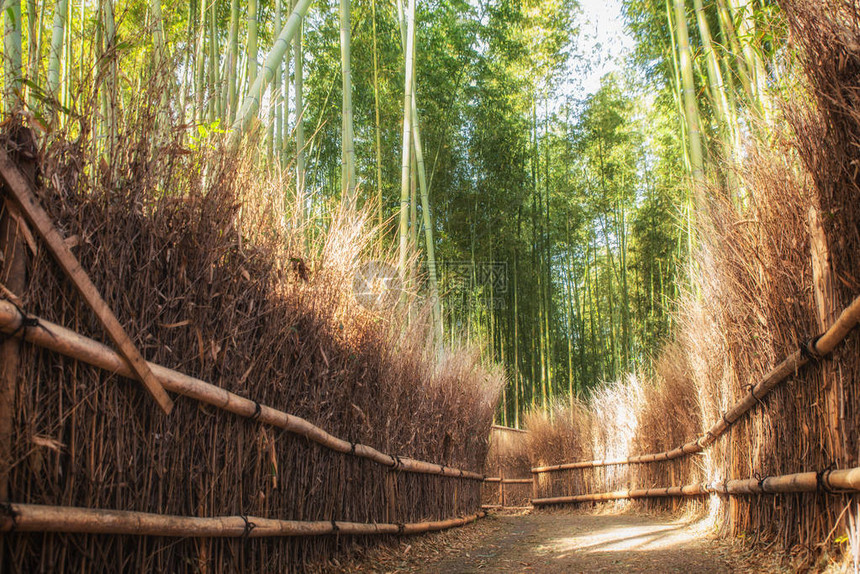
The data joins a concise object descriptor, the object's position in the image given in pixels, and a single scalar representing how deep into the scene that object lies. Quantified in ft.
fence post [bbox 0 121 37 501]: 5.32
